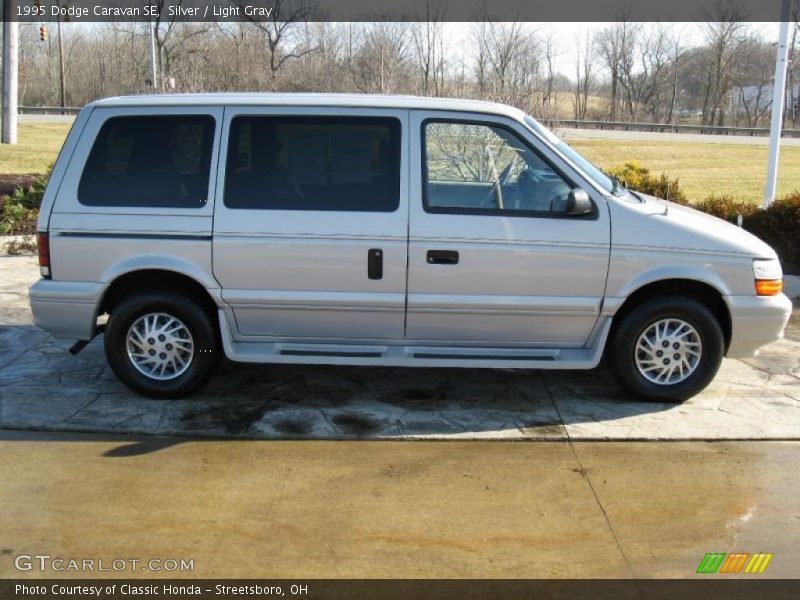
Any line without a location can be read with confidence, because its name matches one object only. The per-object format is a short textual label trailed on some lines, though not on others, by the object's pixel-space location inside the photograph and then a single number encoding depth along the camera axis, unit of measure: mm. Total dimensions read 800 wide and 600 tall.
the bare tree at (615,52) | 50000
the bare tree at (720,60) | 42031
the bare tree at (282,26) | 29672
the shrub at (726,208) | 9548
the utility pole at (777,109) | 10258
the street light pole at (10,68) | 20438
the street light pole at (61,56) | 49469
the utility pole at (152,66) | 31488
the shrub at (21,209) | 10562
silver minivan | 5254
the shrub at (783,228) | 8828
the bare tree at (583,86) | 52281
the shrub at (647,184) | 10750
